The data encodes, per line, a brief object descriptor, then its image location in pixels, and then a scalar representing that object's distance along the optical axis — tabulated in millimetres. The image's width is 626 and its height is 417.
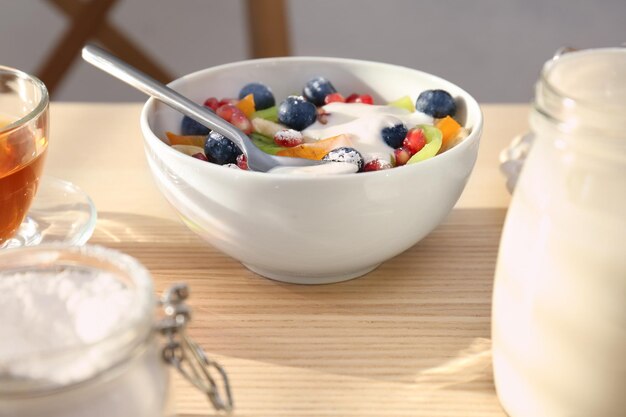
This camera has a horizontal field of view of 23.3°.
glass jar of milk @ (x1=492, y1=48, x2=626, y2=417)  500
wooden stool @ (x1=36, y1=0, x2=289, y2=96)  1215
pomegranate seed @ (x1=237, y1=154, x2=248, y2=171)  615
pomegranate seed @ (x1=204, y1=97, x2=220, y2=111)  659
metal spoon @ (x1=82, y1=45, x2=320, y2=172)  615
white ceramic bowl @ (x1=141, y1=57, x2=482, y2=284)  573
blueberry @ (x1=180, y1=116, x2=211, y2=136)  651
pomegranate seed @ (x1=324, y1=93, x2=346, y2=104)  665
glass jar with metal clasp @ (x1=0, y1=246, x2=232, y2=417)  465
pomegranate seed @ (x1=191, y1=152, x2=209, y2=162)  623
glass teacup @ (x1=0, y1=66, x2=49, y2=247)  612
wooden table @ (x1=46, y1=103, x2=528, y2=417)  548
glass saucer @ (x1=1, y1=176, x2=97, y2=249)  641
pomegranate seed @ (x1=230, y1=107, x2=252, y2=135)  644
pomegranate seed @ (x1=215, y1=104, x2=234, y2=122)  647
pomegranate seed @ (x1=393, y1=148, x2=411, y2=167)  622
